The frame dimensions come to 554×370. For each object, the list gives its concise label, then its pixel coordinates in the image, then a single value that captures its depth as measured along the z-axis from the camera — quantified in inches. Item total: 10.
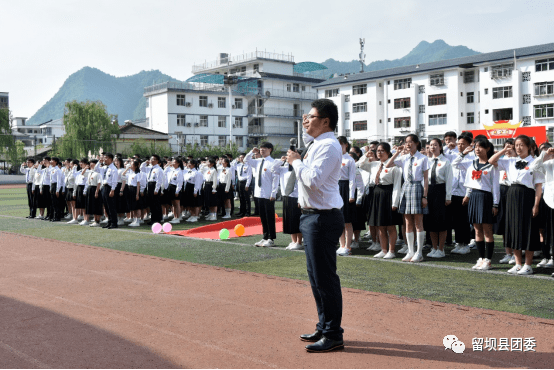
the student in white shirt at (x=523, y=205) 269.7
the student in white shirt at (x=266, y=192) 399.5
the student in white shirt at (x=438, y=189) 334.0
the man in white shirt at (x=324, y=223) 163.9
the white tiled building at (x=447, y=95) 1700.3
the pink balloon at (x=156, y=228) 495.5
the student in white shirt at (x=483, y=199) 288.0
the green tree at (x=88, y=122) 1911.9
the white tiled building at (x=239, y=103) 2226.9
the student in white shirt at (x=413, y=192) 317.4
